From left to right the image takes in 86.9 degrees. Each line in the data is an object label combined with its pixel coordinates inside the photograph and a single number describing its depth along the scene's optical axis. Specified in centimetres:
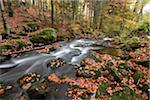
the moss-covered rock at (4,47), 412
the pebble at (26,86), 259
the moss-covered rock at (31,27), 633
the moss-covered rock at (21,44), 452
